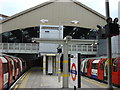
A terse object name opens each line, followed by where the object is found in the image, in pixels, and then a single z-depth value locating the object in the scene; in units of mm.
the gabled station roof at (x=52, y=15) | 31391
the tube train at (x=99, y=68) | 14437
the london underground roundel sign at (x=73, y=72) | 8531
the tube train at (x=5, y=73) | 10141
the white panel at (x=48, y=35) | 26562
